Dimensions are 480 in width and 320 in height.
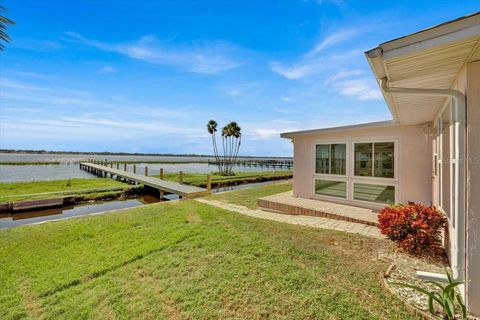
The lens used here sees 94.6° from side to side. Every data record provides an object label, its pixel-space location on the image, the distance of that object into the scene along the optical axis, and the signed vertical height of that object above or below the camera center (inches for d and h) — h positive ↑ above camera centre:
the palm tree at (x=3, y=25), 118.3 +72.3
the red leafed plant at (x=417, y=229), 151.4 -47.0
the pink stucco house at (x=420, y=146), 83.2 +15.7
